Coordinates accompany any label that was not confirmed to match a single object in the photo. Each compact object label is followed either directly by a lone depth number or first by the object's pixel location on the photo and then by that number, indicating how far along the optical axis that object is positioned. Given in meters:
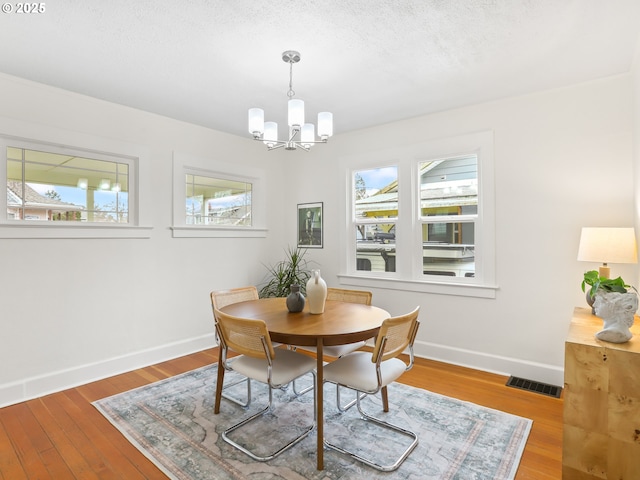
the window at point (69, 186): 2.79
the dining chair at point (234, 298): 2.73
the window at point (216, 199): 3.84
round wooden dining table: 2.00
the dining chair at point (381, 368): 1.95
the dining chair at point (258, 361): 2.01
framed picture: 4.57
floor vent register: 2.85
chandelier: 2.23
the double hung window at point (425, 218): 3.40
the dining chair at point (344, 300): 2.59
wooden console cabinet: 1.61
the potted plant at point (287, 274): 4.36
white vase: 2.49
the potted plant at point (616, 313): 1.72
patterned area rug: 1.94
